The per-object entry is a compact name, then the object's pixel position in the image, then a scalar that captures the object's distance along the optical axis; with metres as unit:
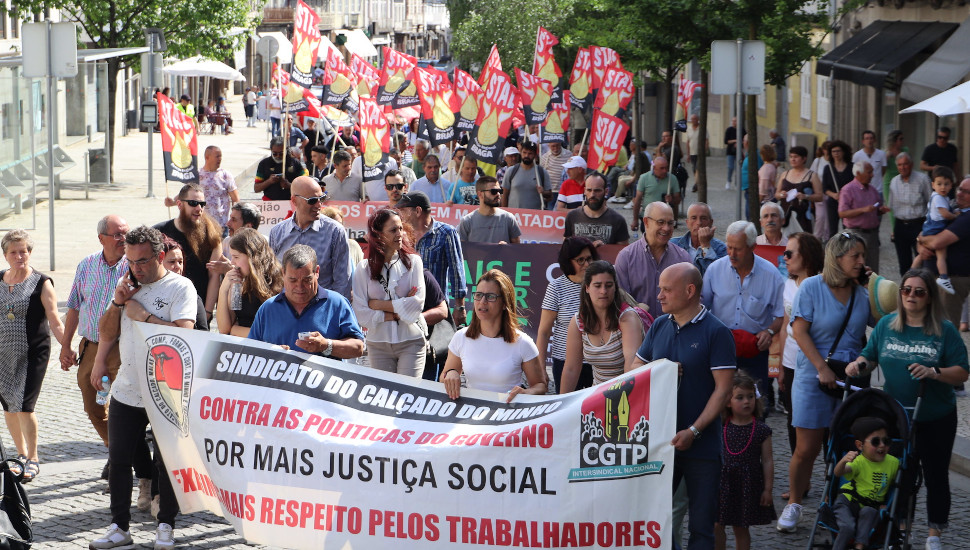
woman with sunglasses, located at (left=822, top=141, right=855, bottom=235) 16.33
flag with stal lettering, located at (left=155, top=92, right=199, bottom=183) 14.21
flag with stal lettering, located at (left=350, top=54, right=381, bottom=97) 21.62
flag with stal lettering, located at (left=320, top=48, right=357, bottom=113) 21.84
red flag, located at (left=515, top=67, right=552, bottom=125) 19.27
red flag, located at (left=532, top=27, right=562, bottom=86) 20.17
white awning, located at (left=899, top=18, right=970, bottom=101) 19.27
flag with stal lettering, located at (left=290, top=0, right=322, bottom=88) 19.53
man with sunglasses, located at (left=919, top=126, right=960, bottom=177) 17.88
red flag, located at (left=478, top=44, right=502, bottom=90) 16.92
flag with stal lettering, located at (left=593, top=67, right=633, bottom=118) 18.31
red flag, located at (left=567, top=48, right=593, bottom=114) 19.97
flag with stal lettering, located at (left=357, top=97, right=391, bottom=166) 14.94
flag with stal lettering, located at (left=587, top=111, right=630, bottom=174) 15.79
